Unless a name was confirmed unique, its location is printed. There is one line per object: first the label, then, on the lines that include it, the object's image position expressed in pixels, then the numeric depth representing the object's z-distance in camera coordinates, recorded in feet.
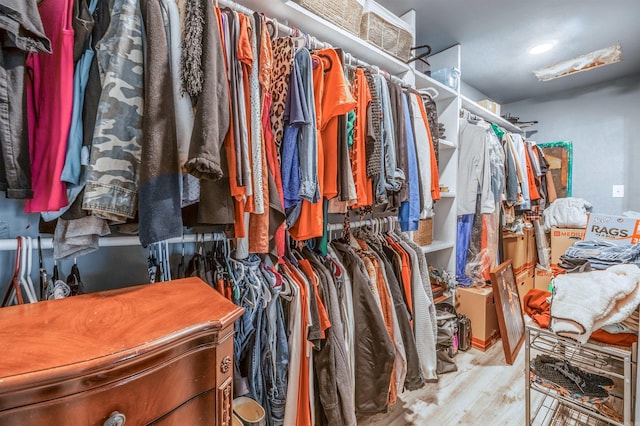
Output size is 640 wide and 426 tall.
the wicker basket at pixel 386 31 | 5.38
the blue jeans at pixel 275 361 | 3.69
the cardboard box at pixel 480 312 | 7.54
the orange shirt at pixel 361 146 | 4.41
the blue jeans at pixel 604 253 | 4.33
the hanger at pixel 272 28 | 3.87
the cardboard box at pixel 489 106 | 9.82
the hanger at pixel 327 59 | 4.10
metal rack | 3.75
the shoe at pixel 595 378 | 4.24
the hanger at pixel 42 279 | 2.98
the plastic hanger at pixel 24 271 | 2.84
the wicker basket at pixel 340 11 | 4.43
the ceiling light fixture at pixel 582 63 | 8.15
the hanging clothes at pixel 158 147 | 2.45
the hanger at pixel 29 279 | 2.87
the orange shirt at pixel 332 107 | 3.92
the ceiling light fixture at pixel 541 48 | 8.17
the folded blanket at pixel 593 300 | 3.64
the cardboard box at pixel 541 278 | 10.58
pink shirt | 2.49
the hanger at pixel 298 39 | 4.12
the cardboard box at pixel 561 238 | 9.59
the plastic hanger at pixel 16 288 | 2.76
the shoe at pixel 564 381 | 4.08
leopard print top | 3.73
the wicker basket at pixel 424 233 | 7.07
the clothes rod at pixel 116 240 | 2.81
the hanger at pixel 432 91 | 6.93
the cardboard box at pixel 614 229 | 5.08
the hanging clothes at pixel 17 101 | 2.17
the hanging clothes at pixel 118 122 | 2.41
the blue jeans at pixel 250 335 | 3.58
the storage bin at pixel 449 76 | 7.46
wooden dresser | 1.53
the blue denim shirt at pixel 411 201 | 5.04
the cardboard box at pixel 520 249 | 9.77
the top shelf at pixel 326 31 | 4.14
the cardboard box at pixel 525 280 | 9.61
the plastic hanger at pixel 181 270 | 3.79
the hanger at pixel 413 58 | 5.93
